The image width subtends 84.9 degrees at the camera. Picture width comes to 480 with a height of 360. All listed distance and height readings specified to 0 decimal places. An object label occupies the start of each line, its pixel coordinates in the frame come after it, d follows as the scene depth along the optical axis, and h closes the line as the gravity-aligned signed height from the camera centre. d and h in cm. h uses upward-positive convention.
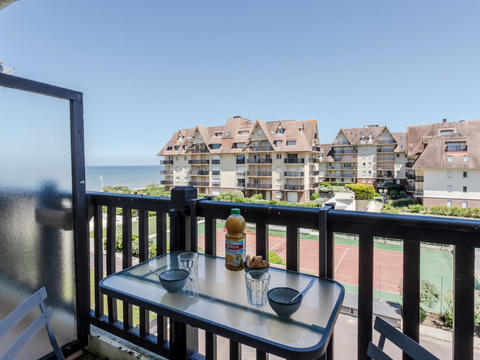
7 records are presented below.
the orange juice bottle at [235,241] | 89 -23
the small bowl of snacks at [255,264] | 86 -30
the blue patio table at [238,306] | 54 -34
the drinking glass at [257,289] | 68 -31
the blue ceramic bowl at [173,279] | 75 -31
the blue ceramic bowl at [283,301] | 62 -32
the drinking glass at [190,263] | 85 -30
